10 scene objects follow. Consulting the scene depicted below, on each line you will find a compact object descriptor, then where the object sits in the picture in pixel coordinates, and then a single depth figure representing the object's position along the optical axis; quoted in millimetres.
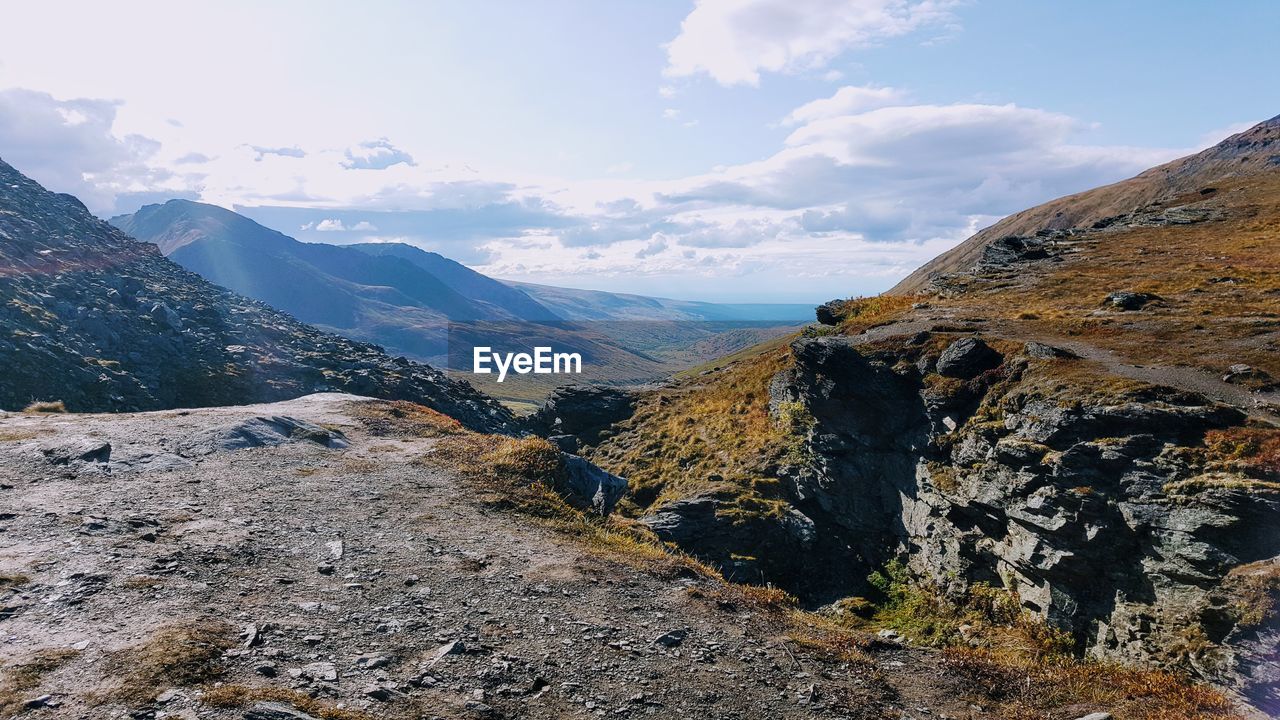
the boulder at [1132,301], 37094
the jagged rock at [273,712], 8672
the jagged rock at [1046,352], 27266
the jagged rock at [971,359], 29734
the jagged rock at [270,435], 25172
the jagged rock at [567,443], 49188
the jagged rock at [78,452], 20859
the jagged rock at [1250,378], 21281
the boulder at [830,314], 55000
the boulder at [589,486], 24016
